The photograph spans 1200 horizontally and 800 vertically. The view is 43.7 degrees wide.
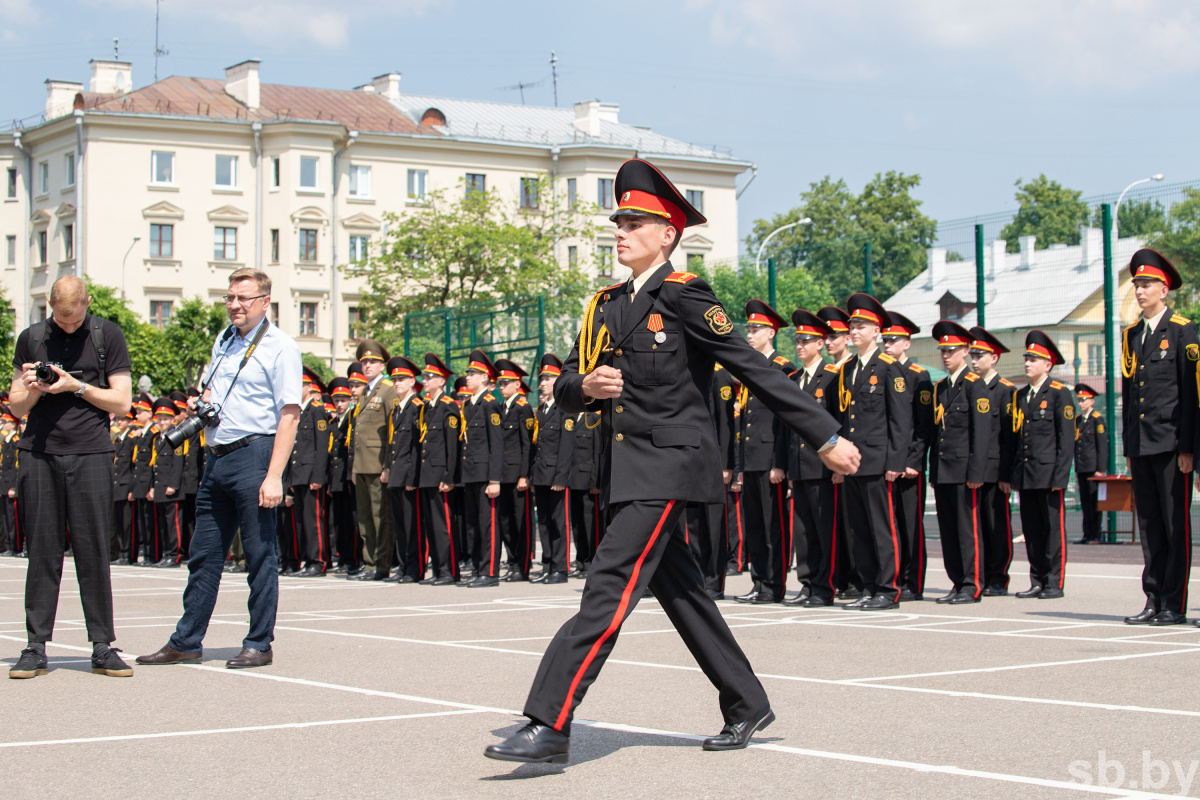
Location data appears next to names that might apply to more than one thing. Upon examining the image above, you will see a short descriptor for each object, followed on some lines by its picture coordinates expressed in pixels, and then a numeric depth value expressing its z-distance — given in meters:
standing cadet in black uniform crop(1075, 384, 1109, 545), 18.86
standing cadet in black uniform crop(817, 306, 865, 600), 12.21
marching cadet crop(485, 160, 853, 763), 5.29
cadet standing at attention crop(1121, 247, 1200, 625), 9.80
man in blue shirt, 8.08
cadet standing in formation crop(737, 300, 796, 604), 12.09
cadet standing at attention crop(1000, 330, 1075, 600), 12.48
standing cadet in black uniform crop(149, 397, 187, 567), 19.20
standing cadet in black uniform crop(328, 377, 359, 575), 17.02
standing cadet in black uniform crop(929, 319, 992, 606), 12.27
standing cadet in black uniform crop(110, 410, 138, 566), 20.95
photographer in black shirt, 7.85
